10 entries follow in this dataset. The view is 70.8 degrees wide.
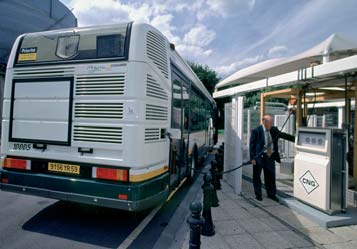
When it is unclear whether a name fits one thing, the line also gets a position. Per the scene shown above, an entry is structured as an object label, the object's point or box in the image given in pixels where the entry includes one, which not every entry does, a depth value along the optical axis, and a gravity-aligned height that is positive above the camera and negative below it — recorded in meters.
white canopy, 4.48 +1.43
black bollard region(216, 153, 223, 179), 7.85 -1.09
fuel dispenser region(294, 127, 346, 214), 4.28 -0.73
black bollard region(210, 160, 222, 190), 5.37 -0.96
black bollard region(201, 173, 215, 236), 3.74 -1.29
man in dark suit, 5.35 -0.55
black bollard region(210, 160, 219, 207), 4.28 -1.19
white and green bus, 3.36 +0.10
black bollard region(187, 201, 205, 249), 2.63 -1.04
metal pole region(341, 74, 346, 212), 4.35 -0.96
